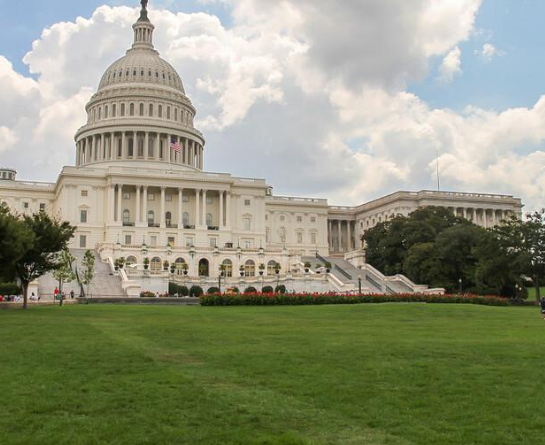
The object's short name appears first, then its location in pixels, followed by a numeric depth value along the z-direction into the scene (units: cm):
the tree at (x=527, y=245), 7050
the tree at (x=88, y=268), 6960
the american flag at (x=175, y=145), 12825
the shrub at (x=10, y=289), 6638
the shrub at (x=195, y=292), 7812
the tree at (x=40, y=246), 4700
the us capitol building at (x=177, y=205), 9744
